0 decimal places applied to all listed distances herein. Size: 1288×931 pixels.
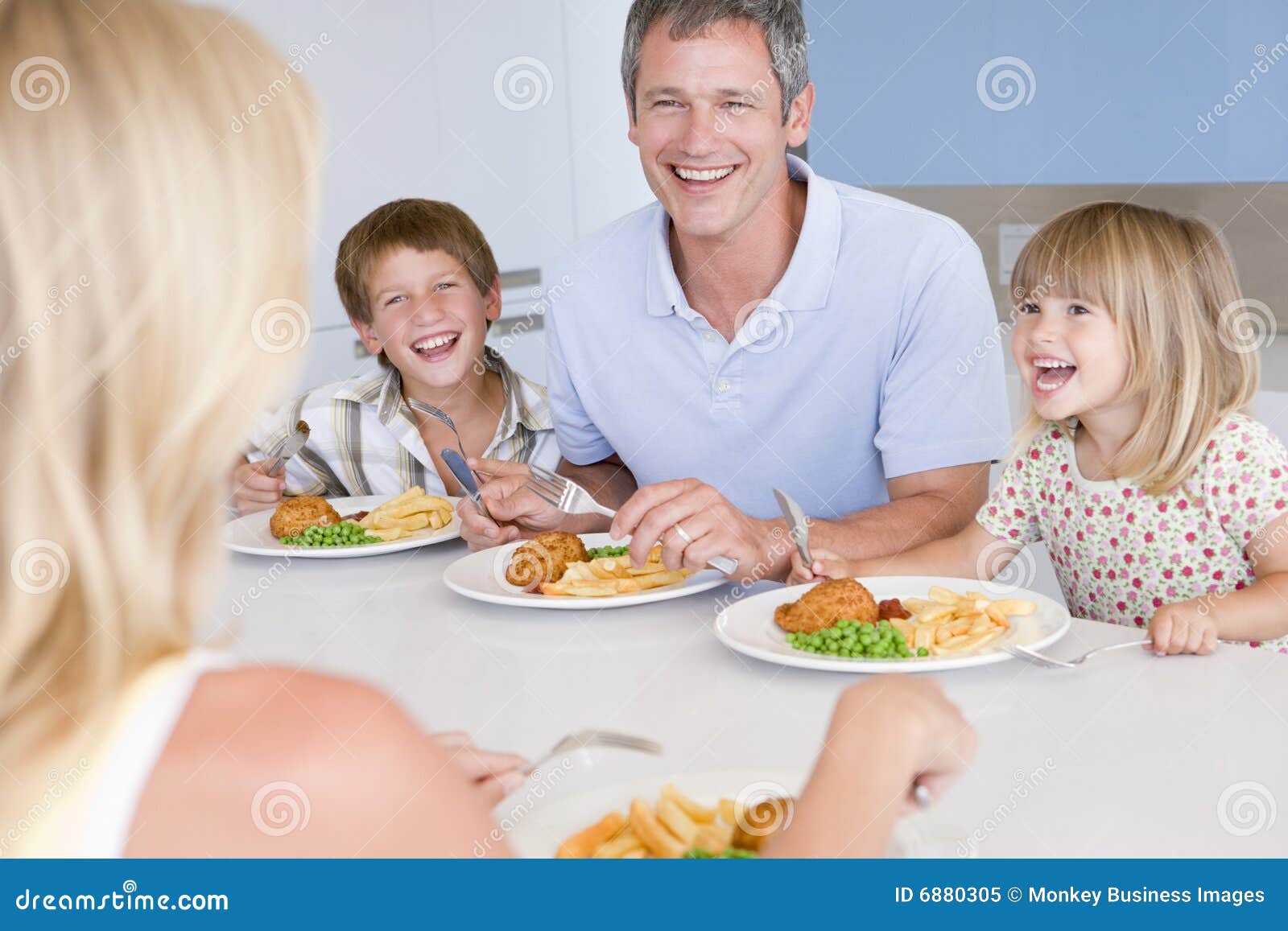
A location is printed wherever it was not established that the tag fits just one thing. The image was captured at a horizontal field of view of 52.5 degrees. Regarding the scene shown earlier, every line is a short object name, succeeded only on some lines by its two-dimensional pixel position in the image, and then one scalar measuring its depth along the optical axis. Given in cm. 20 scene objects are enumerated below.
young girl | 180
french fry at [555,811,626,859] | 94
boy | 268
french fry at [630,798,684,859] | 91
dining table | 106
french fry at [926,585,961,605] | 155
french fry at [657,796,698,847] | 91
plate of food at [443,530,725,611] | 170
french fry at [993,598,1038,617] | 151
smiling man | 217
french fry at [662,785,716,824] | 94
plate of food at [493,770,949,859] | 91
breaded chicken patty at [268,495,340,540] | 213
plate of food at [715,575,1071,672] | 141
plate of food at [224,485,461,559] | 206
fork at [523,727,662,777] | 119
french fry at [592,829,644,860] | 93
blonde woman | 72
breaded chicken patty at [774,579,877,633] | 150
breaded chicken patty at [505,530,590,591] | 181
